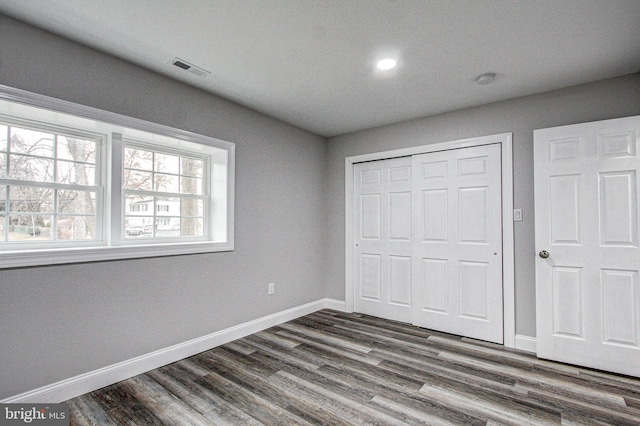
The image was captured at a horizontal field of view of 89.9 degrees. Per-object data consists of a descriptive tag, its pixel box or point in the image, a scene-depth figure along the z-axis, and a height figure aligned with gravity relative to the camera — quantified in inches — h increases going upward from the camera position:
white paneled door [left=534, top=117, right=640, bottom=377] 102.2 -8.4
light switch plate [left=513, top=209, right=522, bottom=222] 125.0 +1.7
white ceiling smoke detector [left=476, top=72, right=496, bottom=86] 107.3 +48.1
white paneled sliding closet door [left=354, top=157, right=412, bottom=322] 156.6 -9.6
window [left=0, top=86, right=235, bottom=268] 85.6 +11.0
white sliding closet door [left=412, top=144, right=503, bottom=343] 131.2 -9.9
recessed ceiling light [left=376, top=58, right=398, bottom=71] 99.0 +49.2
